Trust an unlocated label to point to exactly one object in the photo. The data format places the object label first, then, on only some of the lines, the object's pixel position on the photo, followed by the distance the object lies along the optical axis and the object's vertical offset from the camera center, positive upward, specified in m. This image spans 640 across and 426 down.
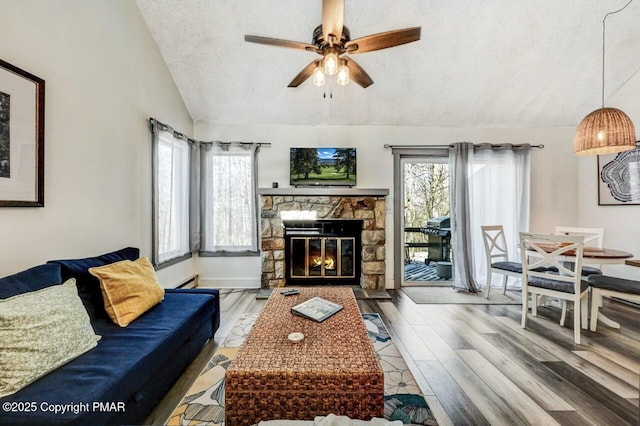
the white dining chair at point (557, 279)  2.53 -0.66
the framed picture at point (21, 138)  1.63 +0.47
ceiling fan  1.87 +1.28
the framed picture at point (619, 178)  3.56 +0.46
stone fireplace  4.01 -0.36
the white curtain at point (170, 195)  3.13 +0.23
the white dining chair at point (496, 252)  3.48 -0.58
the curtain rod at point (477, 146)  4.10 +1.02
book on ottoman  1.98 -0.74
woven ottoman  1.33 -0.86
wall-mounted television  4.11 +0.70
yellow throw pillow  1.87 -0.56
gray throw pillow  1.20 -0.59
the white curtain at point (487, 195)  4.08 +0.26
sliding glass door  4.40 +0.04
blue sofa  1.12 -0.77
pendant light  2.53 +0.75
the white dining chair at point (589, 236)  3.26 -0.30
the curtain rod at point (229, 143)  4.06 +1.04
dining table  2.59 -0.44
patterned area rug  1.62 -1.21
